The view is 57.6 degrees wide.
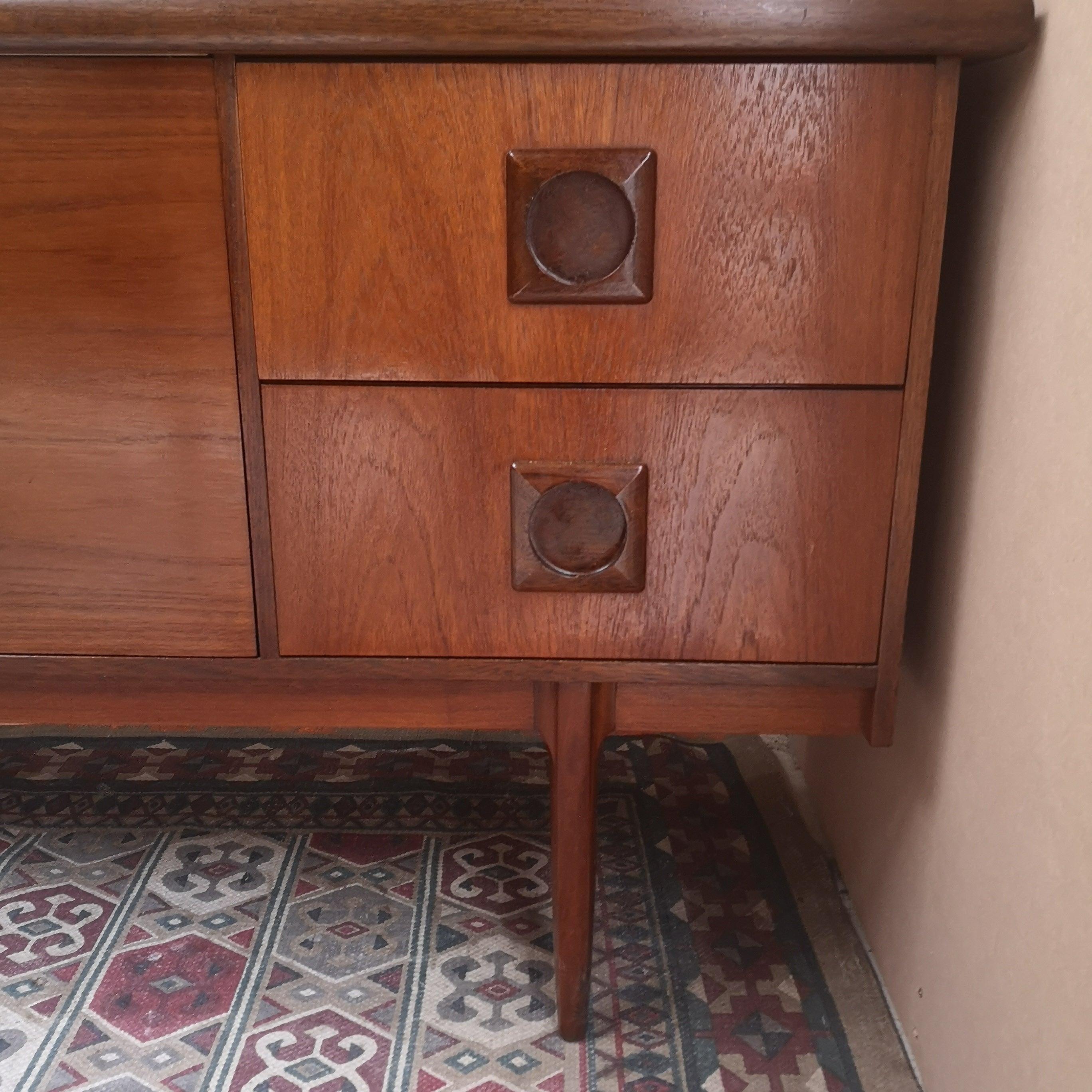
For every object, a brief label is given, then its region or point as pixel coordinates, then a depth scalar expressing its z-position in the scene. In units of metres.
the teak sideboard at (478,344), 0.52
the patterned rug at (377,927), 0.68
